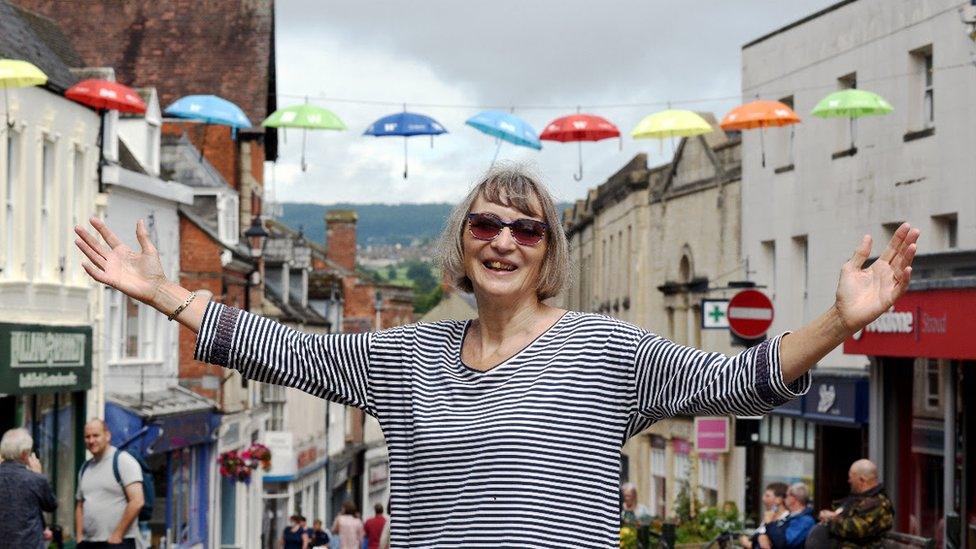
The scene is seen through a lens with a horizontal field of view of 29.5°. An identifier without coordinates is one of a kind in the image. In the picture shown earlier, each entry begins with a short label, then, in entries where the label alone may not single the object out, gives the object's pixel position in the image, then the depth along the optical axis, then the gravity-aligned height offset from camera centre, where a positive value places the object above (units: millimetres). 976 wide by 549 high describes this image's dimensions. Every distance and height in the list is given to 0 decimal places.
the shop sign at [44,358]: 23656 -400
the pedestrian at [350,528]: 31094 -3295
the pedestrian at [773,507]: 17297 -1611
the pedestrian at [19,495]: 12859 -1156
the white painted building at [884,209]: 20281 +2078
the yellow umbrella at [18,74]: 20750 +2850
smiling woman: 4133 -87
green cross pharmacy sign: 21250 +274
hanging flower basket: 36125 -2547
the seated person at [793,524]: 15648 -1581
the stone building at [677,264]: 36844 +1604
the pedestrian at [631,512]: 21844 -2164
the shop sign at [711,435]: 22062 -1177
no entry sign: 18172 +249
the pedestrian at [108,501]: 13266 -1229
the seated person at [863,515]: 13914 -1323
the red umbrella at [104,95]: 25281 +3235
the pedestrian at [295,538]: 31781 -3538
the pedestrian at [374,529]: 31484 -3348
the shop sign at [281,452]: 44875 -2939
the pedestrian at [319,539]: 30312 -3394
